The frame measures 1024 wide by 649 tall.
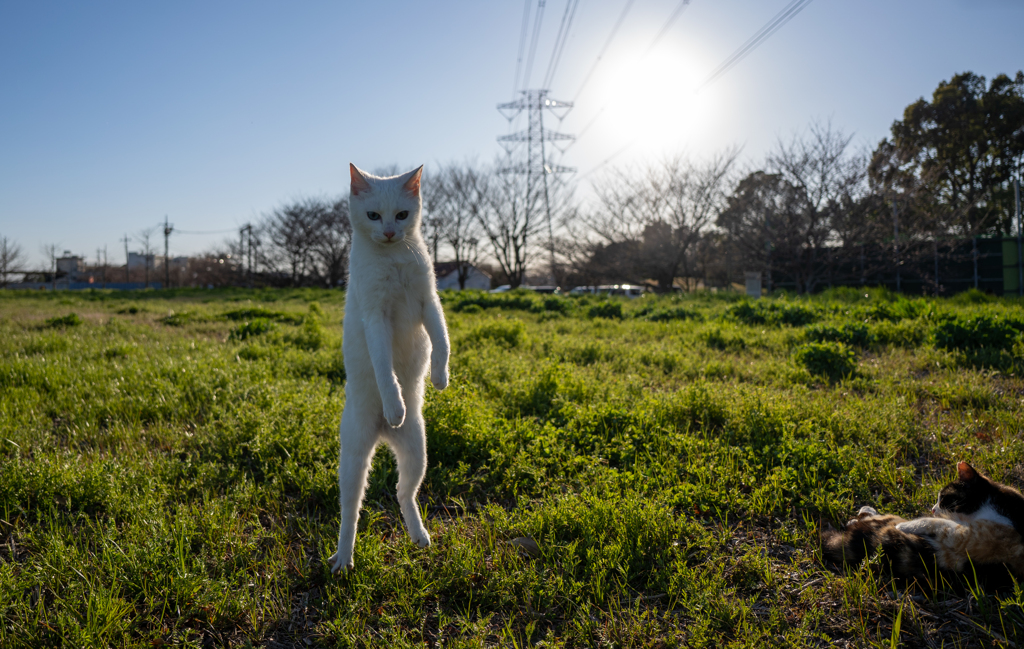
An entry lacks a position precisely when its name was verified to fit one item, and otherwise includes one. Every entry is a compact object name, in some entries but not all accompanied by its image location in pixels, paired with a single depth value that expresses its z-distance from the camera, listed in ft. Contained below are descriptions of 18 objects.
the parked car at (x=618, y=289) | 75.92
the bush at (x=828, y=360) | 16.48
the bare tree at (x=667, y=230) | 60.03
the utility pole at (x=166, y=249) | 142.22
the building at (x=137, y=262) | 195.93
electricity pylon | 96.63
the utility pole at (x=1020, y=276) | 50.11
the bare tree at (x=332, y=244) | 106.01
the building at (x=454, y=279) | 128.06
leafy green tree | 74.69
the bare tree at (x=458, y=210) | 100.42
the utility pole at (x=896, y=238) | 45.91
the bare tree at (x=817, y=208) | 46.37
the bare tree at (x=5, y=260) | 124.77
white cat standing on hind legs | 7.68
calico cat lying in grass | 6.89
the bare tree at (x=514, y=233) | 99.31
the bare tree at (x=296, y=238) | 109.40
